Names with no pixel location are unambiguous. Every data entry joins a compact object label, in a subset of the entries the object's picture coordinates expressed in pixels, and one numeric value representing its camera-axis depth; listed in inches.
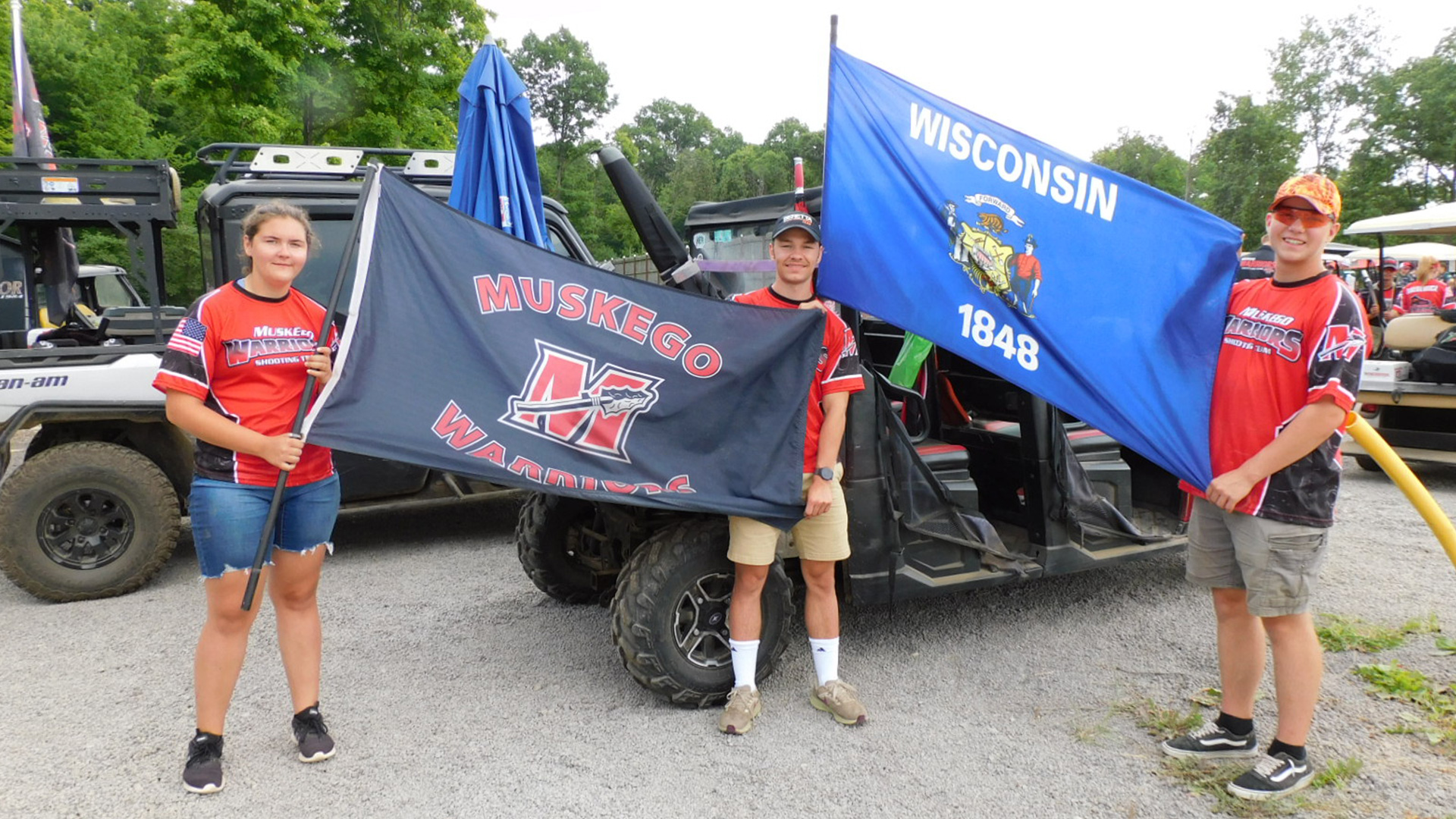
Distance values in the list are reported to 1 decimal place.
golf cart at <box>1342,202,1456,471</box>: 309.0
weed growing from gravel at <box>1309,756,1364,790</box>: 118.3
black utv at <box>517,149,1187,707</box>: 142.5
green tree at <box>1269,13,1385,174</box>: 1347.2
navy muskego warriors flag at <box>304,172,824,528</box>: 117.7
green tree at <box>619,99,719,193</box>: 2876.5
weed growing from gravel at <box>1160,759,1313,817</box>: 112.5
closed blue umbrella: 160.6
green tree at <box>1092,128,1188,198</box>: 2645.2
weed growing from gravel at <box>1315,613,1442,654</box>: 162.9
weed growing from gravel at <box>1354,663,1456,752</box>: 131.4
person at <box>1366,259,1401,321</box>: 500.7
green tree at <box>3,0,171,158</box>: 856.3
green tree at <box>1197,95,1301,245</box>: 1315.2
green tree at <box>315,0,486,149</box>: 609.3
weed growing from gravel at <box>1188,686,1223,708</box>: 142.7
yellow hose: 126.6
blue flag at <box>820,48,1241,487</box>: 130.9
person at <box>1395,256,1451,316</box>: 446.6
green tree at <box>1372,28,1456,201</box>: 1170.6
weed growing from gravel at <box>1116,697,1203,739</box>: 133.0
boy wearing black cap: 136.3
